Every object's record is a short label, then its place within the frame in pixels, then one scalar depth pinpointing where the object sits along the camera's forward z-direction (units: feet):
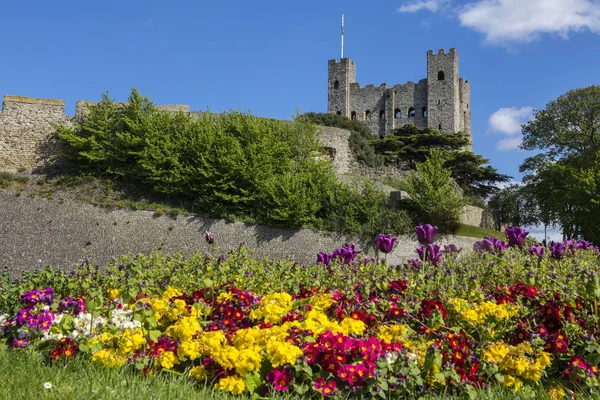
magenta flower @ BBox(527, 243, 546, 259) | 21.86
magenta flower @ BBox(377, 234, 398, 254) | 22.62
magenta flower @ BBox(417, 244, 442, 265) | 22.18
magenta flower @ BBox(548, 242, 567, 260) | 22.20
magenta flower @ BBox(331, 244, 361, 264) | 22.53
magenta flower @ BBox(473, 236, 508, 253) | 25.67
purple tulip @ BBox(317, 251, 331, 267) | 22.80
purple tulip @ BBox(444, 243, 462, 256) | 26.51
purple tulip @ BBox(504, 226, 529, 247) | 23.62
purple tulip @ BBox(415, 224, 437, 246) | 21.99
